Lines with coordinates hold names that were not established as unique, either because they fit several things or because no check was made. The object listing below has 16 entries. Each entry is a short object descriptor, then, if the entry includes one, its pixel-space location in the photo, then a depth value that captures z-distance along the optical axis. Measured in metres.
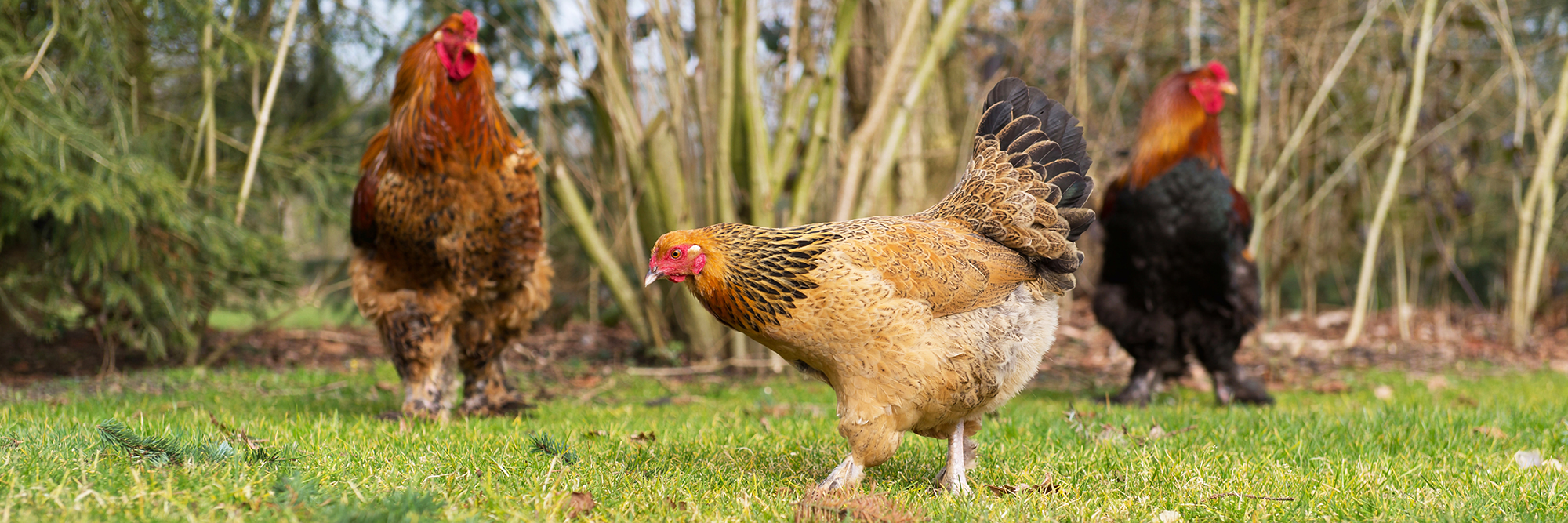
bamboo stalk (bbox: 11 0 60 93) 5.27
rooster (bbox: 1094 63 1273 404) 5.95
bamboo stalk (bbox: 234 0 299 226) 5.60
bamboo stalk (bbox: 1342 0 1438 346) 8.08
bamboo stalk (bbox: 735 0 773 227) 6.92
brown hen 3.26
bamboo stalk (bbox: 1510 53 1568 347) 8.80
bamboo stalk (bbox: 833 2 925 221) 7.18
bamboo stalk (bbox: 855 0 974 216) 7.14
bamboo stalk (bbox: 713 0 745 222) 7.16
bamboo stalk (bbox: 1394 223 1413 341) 10.11
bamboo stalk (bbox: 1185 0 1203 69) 7.97
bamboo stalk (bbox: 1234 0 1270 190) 7.71
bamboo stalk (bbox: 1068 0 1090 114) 8.30
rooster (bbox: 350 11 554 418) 4.69
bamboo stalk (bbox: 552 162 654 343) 7.25
